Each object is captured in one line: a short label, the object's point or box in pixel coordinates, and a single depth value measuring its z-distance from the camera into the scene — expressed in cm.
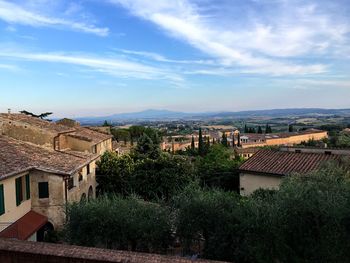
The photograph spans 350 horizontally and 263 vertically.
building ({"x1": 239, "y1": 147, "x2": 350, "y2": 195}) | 2107
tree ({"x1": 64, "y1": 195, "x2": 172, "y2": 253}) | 1048
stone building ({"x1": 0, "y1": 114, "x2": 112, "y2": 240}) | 1429
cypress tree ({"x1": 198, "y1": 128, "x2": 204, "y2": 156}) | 5672
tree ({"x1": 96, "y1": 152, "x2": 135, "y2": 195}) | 2520
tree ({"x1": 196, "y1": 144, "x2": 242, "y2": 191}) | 2467
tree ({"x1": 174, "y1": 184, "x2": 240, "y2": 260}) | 1009
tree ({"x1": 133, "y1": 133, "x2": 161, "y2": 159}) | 2838
